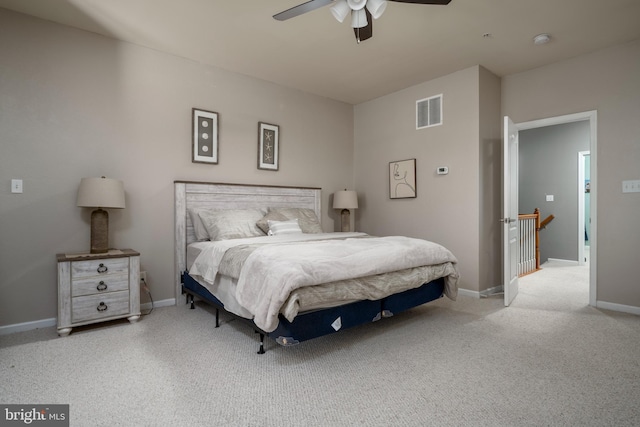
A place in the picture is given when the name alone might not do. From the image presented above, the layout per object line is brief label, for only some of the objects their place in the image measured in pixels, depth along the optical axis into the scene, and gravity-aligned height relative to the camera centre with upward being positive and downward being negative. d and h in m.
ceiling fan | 2.18 +1.37
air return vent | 4.23 +1.31
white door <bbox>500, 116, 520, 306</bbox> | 3.53 +0.01
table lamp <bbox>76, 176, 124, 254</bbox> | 2.85 +0.10
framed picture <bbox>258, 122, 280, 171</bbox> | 4.29 +0.88
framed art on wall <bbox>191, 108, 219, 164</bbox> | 3.77 +0.87
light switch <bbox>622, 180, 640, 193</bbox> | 3.27 +0.25
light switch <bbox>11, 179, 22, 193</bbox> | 2.80 +0.23
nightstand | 2.68 -0.63
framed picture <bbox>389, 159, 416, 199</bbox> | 4.53 +0.46
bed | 2.08 -0.40
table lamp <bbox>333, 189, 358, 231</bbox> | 4.79 +0.18
